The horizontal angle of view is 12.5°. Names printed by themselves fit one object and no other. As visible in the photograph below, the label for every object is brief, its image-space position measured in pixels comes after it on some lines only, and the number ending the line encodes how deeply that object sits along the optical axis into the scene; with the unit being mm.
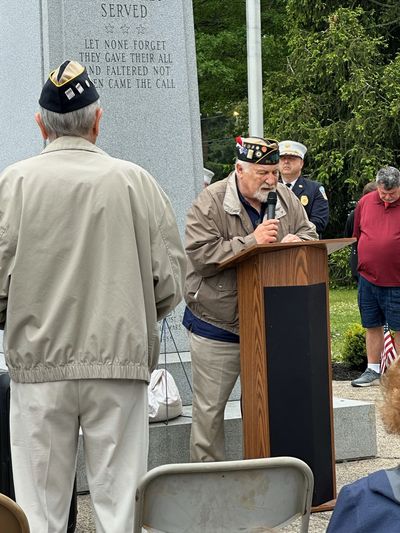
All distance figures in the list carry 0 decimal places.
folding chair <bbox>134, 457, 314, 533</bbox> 5382
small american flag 17208
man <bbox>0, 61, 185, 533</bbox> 6727
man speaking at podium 9344
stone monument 12281
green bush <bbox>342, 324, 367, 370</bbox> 19399
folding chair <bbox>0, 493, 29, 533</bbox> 4723
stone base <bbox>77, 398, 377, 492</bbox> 10602
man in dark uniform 14790
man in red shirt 17004
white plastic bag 10680
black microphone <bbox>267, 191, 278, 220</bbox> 9284
